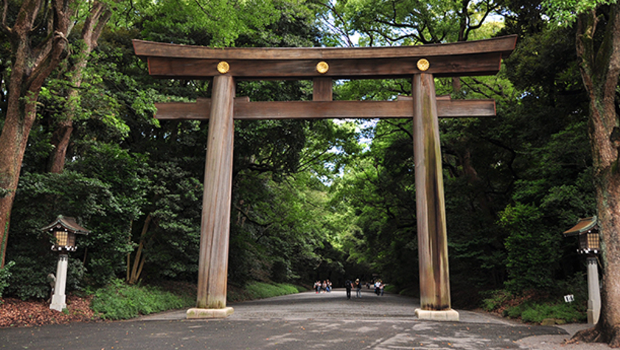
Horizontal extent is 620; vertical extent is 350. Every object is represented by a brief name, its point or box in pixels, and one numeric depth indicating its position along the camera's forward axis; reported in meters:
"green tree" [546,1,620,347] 6.68
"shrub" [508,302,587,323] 9.82
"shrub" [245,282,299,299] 22.18
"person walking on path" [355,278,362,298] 24.85
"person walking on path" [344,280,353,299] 21.69
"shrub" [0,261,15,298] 8.50
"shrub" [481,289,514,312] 13.22
